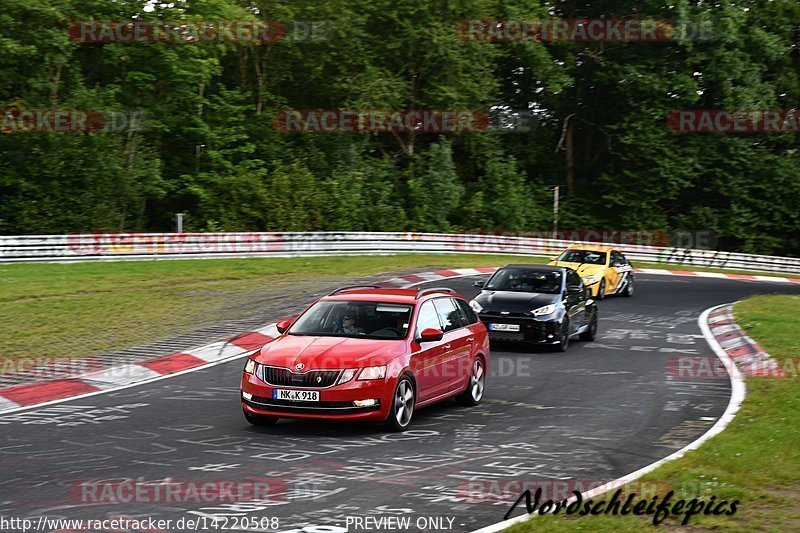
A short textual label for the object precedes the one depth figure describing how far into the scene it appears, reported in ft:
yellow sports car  93.40
